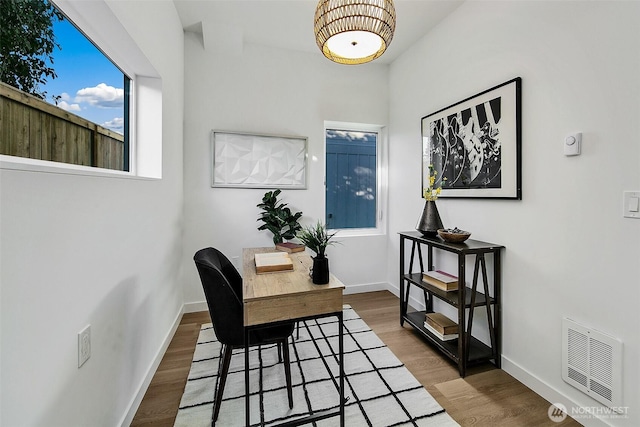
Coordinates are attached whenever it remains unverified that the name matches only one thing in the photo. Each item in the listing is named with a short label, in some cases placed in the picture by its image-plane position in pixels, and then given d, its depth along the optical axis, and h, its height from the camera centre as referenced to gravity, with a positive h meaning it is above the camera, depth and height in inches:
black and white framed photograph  74.5 +21.7
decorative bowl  80.6 -6.2
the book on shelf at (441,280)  84.0 -20.6
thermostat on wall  59.8 +15.4
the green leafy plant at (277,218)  112.0 -1.8
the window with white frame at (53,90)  36.5 +20.0
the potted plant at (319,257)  57.8 -9.1
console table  75.0 -24.4
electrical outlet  41.8 -20.2
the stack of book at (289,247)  97.1 -11.9
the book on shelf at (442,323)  84.6 -34.1
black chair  54.0 -22.0
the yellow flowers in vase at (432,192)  93.9 +7.6
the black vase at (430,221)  91.2 -2.2
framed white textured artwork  117.2 +23.4
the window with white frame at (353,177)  136.9 +18.6
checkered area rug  60.6 -43.4
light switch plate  50.9 +2.0
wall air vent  54.3 -30.7
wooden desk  51.3 -16.9
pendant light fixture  56.5 +39.8
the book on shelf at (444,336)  84.4 -37.1
